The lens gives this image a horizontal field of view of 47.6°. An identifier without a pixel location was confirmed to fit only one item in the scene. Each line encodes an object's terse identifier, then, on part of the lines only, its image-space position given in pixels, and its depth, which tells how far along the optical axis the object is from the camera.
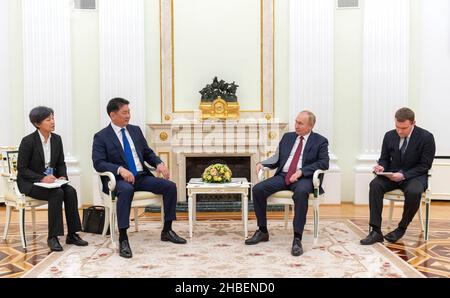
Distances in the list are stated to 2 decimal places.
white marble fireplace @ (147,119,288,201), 7.30
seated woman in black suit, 4.75
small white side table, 5.02
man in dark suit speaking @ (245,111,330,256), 4.73
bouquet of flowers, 5.21
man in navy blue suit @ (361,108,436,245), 4.90
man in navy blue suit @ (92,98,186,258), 4.89
